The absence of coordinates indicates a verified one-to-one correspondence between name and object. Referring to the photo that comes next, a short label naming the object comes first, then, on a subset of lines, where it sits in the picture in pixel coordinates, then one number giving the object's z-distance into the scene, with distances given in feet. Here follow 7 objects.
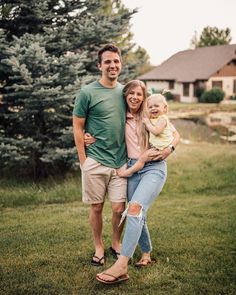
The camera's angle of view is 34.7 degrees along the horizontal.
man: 12.16
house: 115.96
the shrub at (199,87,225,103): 105.60
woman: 11.28
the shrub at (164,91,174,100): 126.70
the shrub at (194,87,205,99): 114.52
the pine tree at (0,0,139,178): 22.31
